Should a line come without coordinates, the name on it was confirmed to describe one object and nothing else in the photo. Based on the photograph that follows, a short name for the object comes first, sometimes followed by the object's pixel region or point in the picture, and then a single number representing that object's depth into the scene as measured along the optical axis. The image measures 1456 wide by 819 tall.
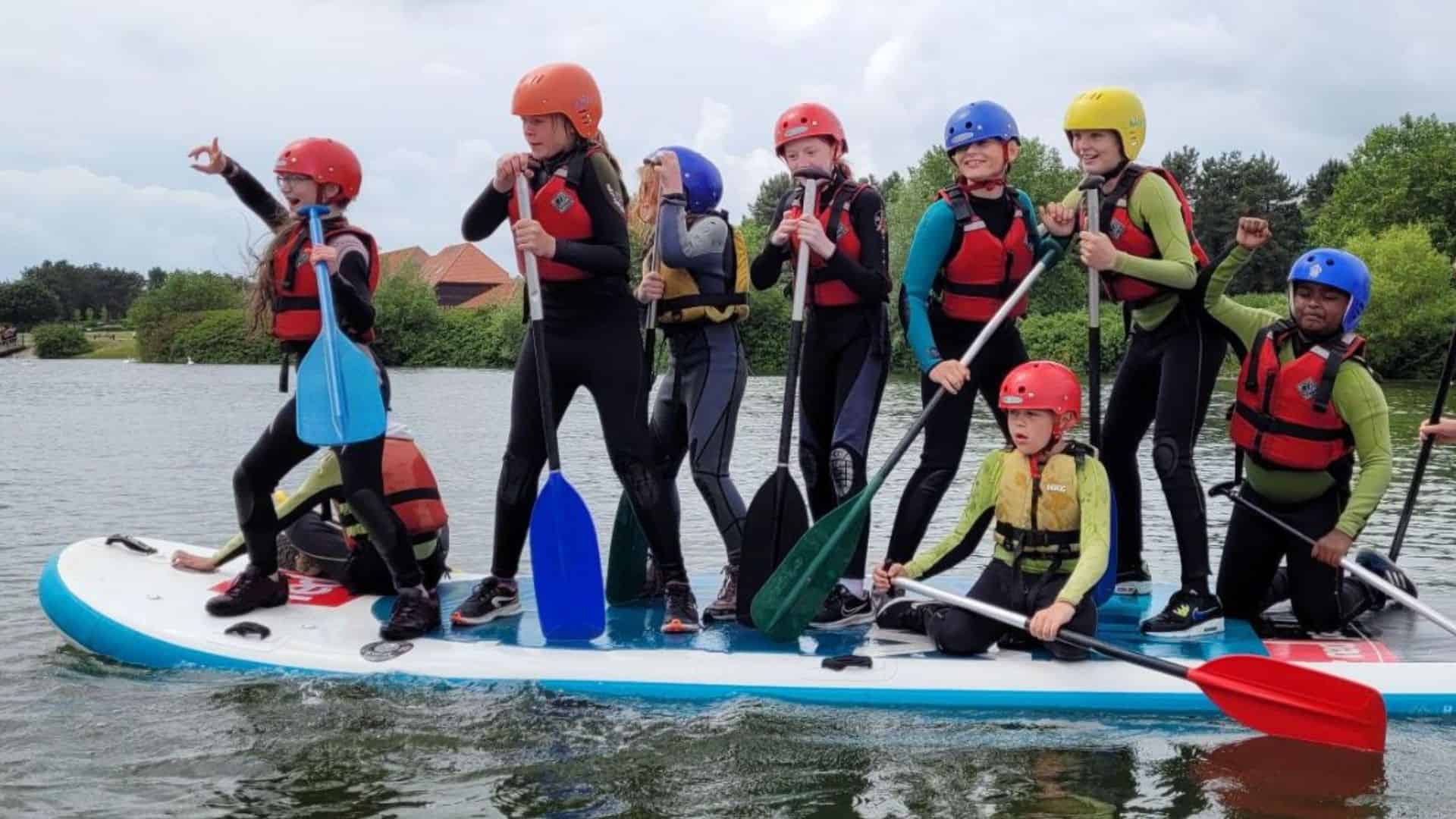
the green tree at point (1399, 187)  51.94
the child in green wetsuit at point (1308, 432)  5.30
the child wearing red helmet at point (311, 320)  5.42
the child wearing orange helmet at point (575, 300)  5.25
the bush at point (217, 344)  55.44
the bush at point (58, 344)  67.88
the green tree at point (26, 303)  86.44
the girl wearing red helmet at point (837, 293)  5.46
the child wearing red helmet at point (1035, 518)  5.05
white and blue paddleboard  5.03
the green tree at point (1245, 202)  62.31
